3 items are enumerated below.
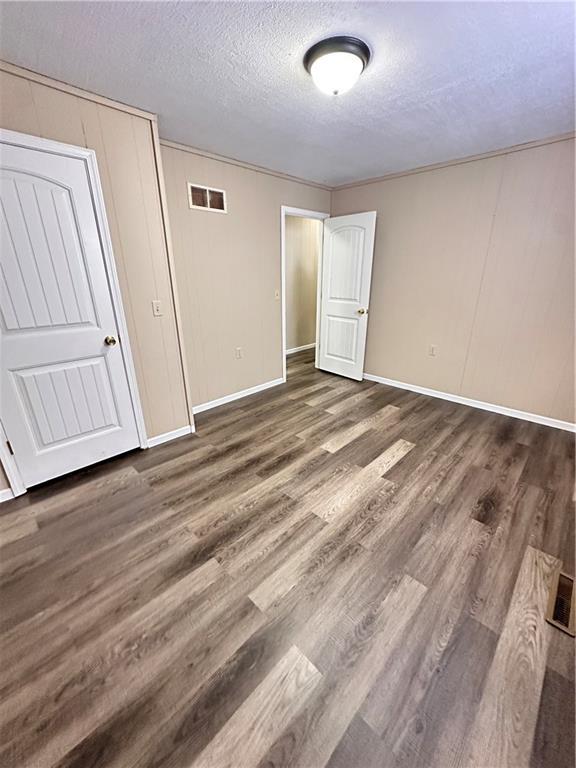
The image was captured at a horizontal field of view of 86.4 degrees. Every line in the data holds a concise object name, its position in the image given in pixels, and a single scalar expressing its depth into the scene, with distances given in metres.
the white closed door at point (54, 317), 1.79
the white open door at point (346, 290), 3.72
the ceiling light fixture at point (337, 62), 1.49
